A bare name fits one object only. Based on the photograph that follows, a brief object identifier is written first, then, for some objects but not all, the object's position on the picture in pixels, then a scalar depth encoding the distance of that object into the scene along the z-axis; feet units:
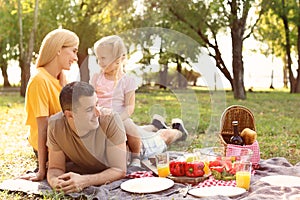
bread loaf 13.48
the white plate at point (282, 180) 11.25
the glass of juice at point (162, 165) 12.13
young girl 13.64
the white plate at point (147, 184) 11.00
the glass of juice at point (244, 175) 10.97
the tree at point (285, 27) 59.62
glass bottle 13.51
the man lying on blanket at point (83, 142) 11.14
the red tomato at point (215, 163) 12.42
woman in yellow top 12.62
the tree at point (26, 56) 42.60
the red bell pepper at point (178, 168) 12.03
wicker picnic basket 14.52
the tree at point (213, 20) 42.91
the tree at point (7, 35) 60.75
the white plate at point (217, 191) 10.41
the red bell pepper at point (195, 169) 11.87
